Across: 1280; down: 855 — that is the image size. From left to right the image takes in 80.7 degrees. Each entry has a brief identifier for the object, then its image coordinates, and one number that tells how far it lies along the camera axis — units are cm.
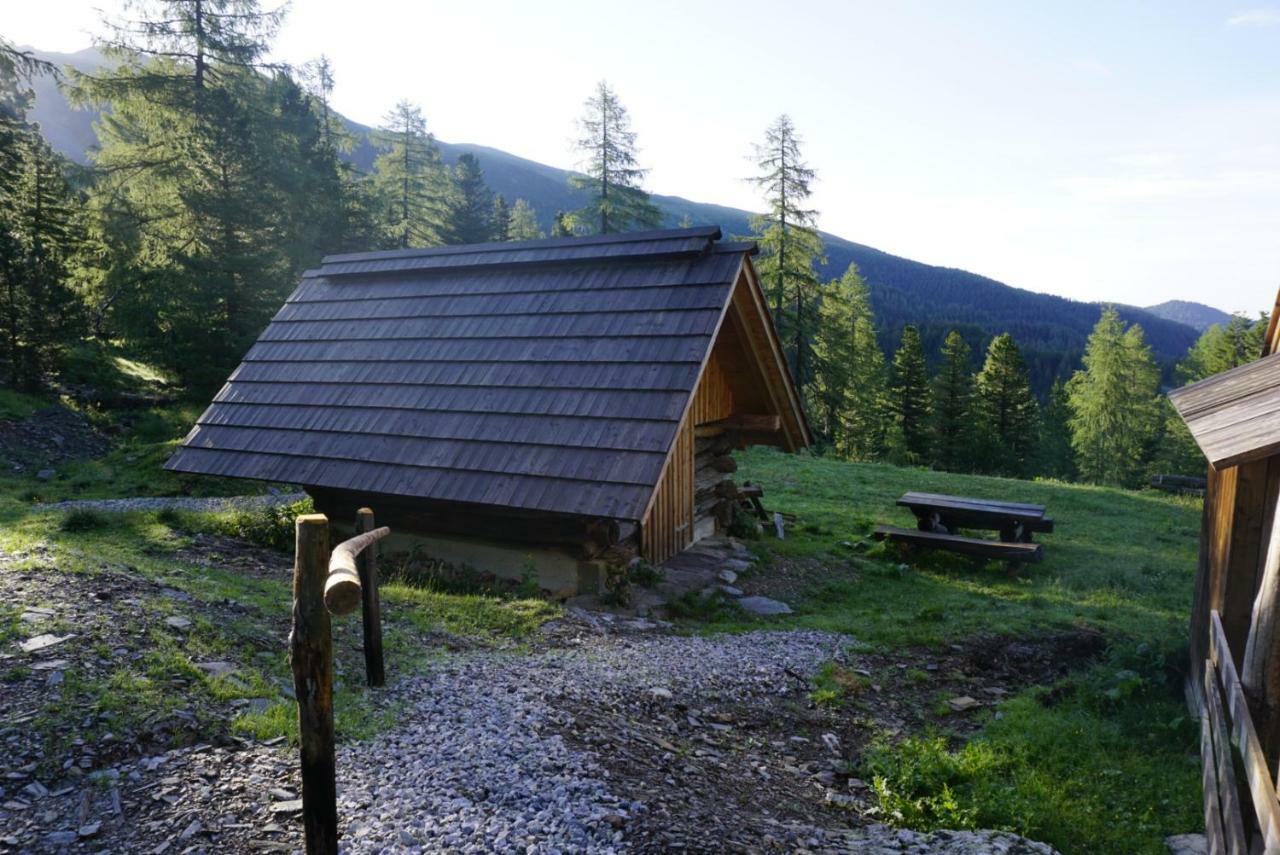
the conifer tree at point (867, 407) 4719
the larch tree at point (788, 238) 3195
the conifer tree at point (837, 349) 3744
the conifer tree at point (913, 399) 4791
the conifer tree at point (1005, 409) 4872
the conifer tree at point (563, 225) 3639
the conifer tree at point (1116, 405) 4512
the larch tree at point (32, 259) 2027
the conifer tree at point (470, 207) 4797
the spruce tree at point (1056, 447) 5775
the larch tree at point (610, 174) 3244
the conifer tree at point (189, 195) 2034
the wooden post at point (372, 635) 600
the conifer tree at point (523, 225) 5917
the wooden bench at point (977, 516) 1337
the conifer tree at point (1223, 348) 4747
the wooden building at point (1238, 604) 398
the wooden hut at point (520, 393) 952
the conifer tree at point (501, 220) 5346
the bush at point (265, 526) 1168
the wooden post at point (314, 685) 354
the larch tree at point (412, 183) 3884
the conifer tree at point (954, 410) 4656
